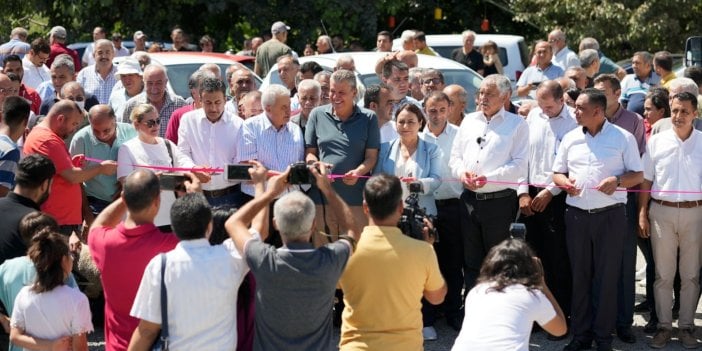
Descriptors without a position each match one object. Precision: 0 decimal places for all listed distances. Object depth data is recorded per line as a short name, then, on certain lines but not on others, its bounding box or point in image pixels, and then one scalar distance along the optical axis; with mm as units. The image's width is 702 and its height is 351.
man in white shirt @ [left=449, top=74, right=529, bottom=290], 9375
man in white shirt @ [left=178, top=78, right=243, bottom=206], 9430
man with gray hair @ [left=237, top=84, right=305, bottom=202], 9267
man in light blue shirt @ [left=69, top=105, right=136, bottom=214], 9281
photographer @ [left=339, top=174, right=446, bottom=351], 6277
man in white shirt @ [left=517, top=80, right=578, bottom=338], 9539
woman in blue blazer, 9344
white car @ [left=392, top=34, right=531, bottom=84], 20516
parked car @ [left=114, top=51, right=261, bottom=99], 15836
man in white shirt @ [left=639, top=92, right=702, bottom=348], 9156
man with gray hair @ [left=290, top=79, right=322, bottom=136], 9906
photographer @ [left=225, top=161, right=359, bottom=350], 6004
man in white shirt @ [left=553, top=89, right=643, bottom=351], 8930
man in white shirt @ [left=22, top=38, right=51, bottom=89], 14422
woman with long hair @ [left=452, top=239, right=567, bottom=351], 6059
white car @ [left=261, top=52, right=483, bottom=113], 14236
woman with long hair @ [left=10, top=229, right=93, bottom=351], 6375
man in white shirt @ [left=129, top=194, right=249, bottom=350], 6043
